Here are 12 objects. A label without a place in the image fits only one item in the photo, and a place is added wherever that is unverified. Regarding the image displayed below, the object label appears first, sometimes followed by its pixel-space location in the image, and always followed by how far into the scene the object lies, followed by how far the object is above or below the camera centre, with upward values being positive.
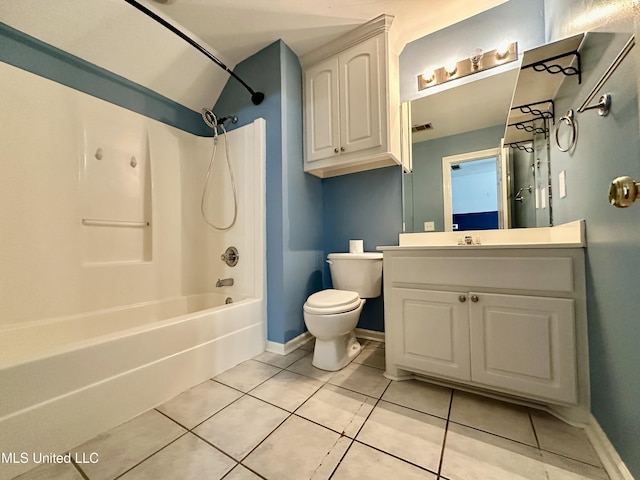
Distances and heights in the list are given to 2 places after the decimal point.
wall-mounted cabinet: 1.71 +1.03
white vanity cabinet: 1.02 -0.38
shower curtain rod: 1.33 +1.29
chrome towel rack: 0.74 +0.52
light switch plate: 1.20 +0.26
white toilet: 1.47 -0.40
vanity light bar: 1.58 +1.18
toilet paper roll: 1.92 -0.04
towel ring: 1.09 +0.50
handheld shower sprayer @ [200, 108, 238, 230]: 1.99 +0.70
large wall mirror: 1.48 +0.65
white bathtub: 0.87 -0.56
